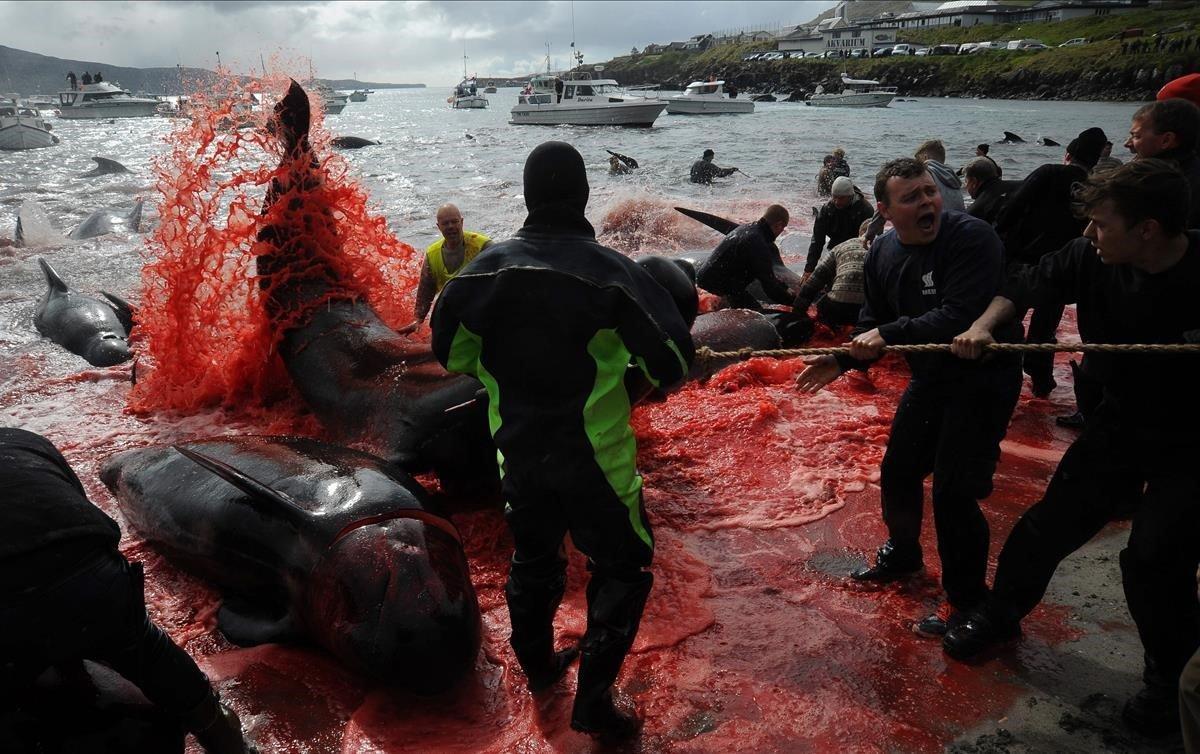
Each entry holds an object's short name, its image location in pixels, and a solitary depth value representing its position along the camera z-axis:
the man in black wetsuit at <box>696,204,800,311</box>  9.38
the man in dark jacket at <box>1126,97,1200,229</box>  4.87
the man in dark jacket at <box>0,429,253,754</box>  2.43
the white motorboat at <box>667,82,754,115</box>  58.81
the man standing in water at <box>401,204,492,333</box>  7.91
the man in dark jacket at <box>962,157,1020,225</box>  7.33
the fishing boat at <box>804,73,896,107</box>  63.31
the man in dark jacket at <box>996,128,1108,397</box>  6.48
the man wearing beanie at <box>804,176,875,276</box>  9.65
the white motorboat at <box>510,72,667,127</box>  48.19
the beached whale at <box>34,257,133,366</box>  9.41
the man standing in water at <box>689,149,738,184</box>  26.23
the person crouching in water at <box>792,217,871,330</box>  8.23
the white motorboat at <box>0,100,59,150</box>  43.62
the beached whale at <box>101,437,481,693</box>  3.64
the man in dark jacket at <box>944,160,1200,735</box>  2.97
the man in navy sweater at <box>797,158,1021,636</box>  3.52
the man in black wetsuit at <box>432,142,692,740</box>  2.96
